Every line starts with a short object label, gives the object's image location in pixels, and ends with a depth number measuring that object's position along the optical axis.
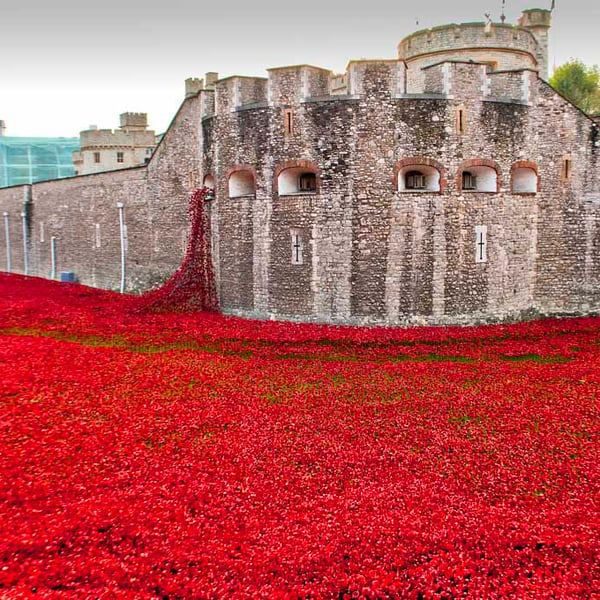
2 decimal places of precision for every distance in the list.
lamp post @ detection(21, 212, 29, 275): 30.59
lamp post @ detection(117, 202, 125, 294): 23.14
